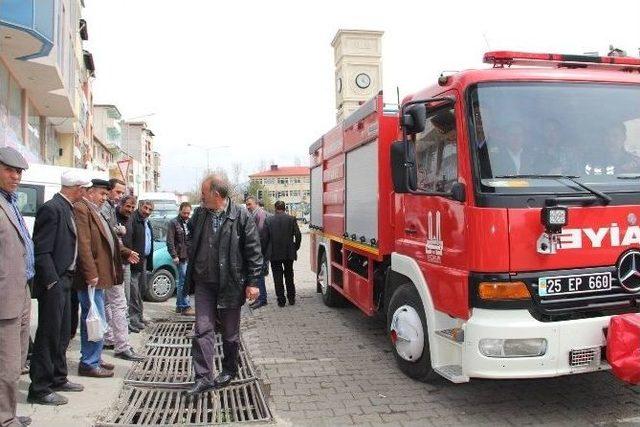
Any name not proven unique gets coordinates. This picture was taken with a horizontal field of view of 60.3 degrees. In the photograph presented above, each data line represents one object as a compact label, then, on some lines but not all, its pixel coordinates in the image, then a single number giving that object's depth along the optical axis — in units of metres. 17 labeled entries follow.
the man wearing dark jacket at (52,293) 4.38
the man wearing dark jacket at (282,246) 9.58
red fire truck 3.95
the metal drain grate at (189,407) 4.34
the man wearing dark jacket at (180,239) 8.54
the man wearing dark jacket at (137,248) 7.44
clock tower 29.27
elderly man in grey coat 3.62
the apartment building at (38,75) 12.54
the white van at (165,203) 21.84
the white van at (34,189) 10.84
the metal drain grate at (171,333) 7.01
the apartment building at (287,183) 120.62
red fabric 3.76
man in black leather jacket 4.93
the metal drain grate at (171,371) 5.17
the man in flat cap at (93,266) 4.99
